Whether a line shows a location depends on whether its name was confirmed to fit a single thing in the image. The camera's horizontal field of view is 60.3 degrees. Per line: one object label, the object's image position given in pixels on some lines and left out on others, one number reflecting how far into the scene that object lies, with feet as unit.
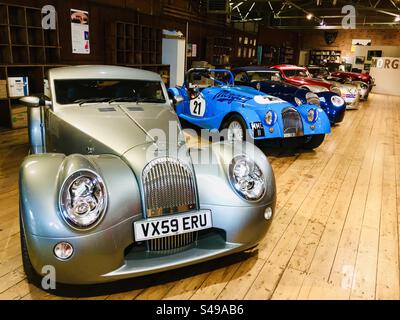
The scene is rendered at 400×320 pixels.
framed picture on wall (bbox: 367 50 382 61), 57.18
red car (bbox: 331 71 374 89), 41.60
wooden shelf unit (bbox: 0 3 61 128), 19.11
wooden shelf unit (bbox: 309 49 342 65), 67.31
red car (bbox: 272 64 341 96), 27.61
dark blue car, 20.49
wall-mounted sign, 51.93
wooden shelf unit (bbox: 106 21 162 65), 26.95
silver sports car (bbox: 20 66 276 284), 5.67
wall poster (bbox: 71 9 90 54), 24.41
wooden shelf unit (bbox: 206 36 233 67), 40.96
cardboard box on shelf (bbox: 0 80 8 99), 18.66
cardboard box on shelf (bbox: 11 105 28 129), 19.30
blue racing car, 15.75
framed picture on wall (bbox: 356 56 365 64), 59.26
